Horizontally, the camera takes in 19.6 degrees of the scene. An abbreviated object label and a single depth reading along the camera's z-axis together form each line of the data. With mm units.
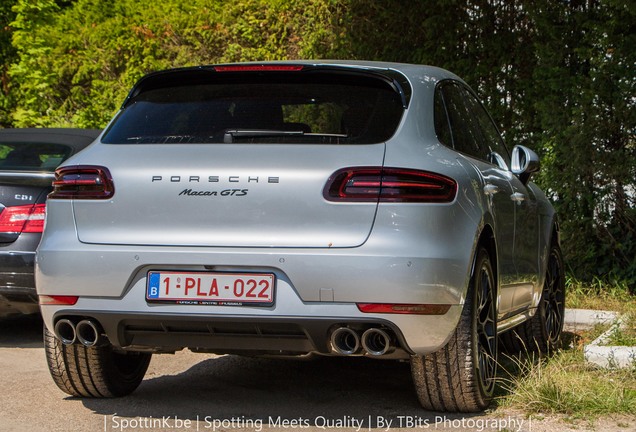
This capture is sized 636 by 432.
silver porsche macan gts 7911
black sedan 12094
